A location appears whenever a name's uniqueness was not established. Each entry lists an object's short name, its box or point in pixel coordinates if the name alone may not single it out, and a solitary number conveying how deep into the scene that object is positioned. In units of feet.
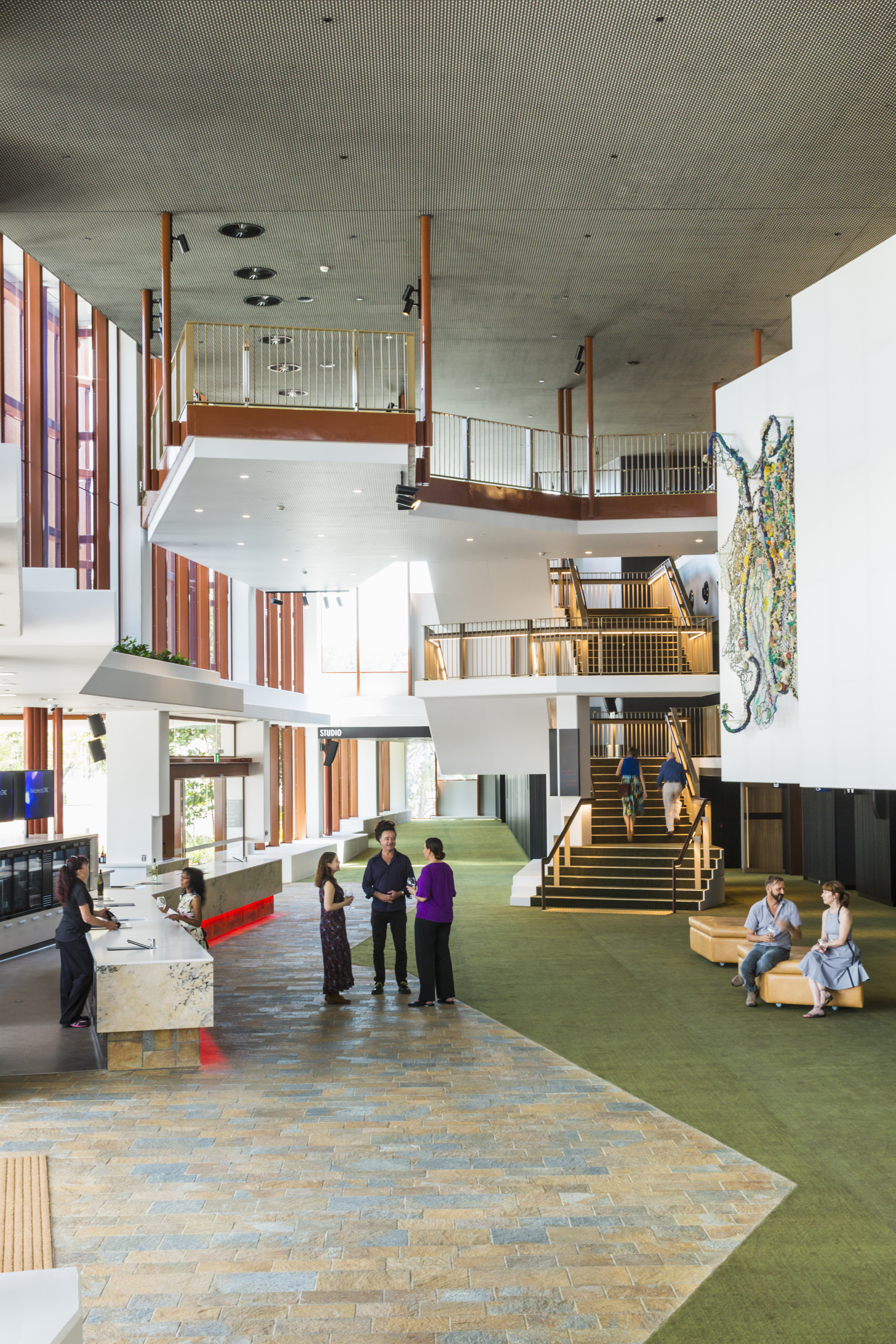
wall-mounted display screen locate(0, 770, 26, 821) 44.68
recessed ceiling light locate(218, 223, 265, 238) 41.93
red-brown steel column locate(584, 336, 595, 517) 54.34
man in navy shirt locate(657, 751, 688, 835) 62.80
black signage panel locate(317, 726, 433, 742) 105.40
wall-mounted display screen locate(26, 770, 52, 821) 46.91
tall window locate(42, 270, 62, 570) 52.70
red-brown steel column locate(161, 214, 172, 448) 40.70
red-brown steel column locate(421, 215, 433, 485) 40.86
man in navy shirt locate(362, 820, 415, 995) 33.63
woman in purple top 31.81
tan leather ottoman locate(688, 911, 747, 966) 39.14
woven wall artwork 35.37
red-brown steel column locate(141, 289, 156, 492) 45.52
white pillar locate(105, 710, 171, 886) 55.01
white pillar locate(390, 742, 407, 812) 147.02
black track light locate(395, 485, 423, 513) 40.50
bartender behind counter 28.84
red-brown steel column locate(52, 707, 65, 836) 55.26
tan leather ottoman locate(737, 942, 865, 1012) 31.99
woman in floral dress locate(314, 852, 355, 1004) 32.94
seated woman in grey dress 30.83
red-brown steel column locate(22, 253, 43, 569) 49.90
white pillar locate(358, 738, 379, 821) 131.13
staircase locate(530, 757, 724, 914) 56.90
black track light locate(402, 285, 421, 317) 45.29
